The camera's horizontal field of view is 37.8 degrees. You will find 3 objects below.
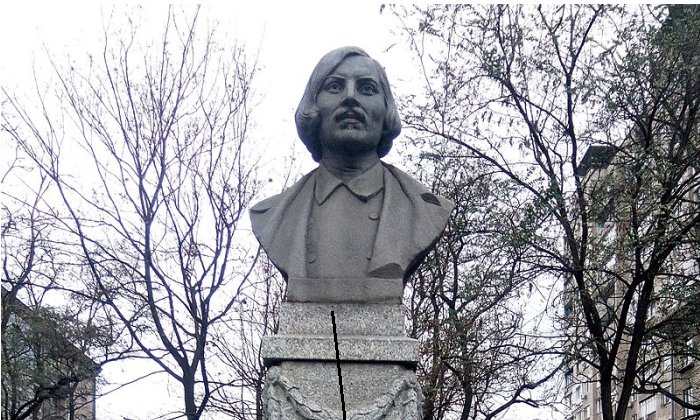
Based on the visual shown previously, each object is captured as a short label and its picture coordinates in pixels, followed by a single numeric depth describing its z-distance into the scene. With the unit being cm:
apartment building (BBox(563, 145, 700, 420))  1309
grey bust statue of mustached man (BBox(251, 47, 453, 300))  607
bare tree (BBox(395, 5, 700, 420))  1279
